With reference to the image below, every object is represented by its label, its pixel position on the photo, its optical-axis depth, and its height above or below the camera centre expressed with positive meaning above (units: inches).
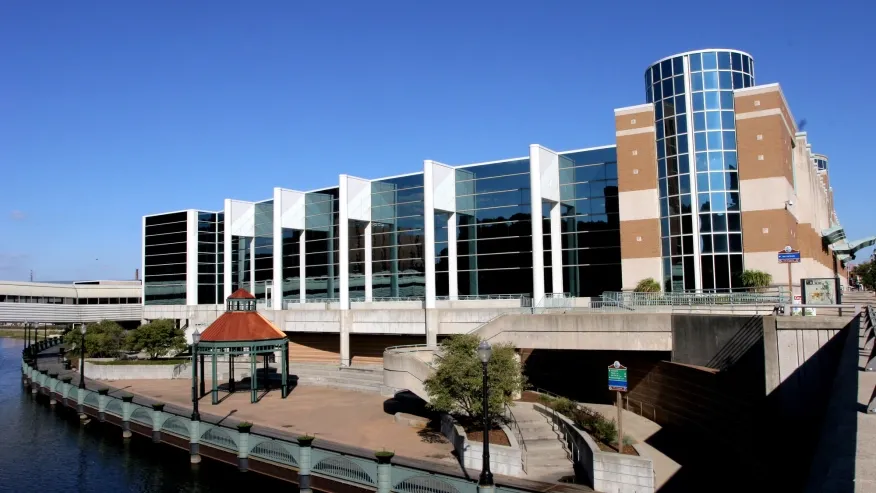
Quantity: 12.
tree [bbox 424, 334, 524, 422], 866.8 -121.2
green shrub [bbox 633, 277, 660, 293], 1441.9 +3.3
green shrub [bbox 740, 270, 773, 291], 1315.2 +13.6
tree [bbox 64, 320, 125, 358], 1977.1 -127.7
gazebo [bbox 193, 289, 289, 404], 1318.9 -83.7
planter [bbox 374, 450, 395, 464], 693.7 -174.4
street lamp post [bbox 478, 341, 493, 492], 585.6 -154.1
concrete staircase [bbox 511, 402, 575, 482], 769.6 -203.5
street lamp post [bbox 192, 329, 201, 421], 950.4 -119.9
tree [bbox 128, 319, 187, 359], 1879.9 -121.1
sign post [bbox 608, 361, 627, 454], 724.7 -102.5
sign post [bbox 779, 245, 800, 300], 987.3 +43.6
